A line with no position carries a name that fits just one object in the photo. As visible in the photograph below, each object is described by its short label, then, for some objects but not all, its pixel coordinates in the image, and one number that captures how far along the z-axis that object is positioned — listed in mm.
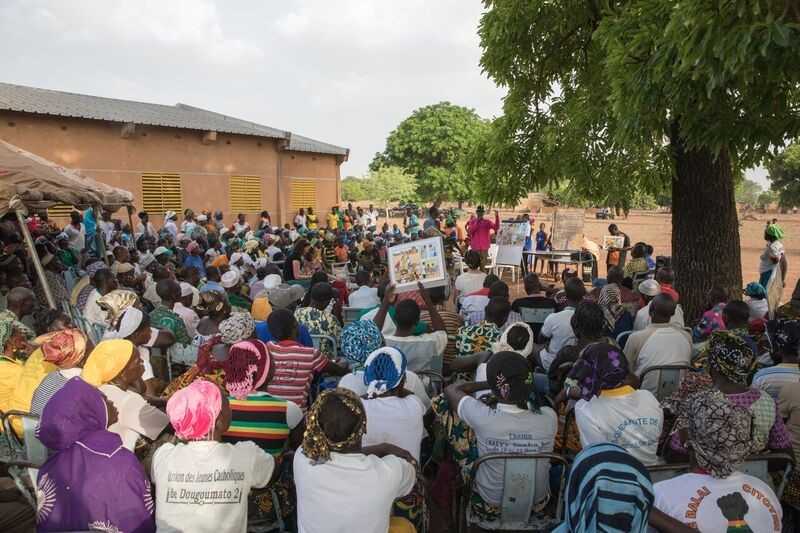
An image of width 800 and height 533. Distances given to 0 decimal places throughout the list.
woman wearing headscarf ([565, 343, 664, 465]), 2949
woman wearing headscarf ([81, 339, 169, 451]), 3082
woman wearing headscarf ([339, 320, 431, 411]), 3771
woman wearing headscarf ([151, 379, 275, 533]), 2422
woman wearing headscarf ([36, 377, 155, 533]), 2422
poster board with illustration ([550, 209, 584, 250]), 16359
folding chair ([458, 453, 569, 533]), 2963
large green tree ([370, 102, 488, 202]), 38500
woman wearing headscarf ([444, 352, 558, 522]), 3018
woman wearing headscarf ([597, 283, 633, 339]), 5840
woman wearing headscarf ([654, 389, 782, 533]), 2188
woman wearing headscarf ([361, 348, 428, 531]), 3062
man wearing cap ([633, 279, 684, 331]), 5289
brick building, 15344
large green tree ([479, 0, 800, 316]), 3785
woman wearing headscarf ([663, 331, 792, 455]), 3066
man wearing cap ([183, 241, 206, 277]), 9406
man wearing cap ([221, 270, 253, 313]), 6902
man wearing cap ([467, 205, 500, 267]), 13578
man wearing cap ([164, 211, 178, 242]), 15054
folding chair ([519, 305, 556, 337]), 5852
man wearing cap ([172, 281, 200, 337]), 5801
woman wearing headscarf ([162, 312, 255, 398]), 3584
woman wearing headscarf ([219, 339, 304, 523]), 3086
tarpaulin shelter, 6426
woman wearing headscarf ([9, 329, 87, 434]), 3494
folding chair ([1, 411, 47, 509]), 3127
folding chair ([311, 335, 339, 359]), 5062
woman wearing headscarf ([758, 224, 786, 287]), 8711
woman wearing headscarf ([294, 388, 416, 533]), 2359
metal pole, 6621
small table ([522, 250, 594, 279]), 13494
